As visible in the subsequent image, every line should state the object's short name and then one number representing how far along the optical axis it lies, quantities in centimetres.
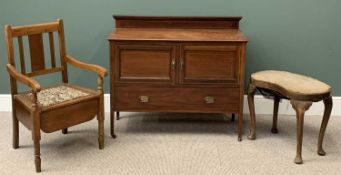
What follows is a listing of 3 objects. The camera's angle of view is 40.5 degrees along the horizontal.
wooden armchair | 284
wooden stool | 292
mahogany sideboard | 317
